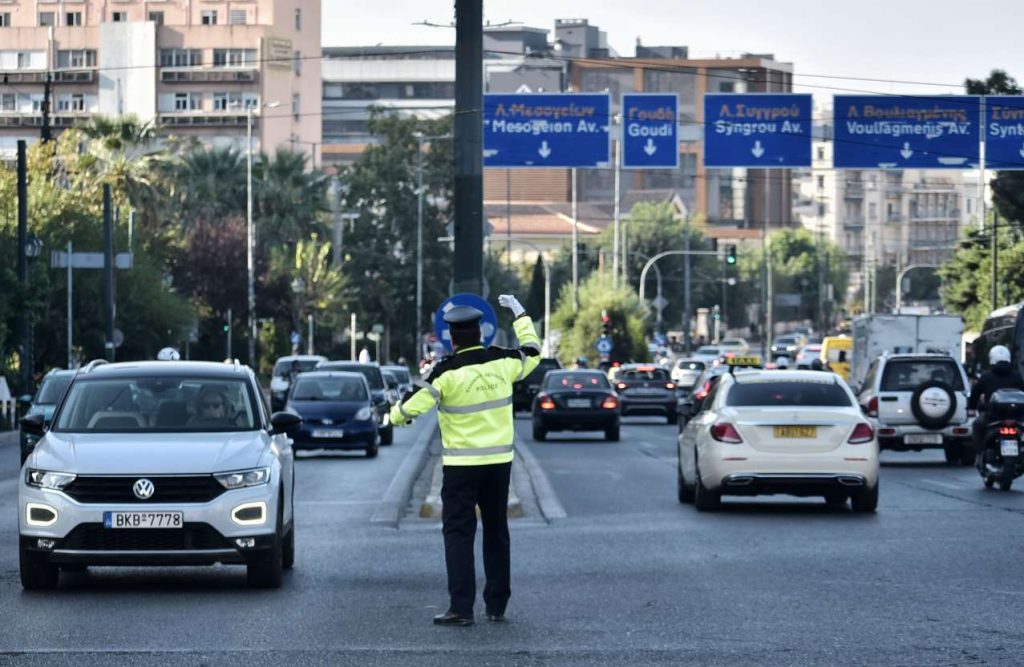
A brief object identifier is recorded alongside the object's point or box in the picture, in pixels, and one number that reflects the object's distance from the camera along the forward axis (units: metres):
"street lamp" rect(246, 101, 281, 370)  79.62
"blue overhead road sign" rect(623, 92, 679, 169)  51.84
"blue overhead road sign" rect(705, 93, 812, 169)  49.91
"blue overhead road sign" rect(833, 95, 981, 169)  49.38
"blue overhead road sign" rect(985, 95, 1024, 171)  49.72
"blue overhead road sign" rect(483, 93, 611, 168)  49.25
